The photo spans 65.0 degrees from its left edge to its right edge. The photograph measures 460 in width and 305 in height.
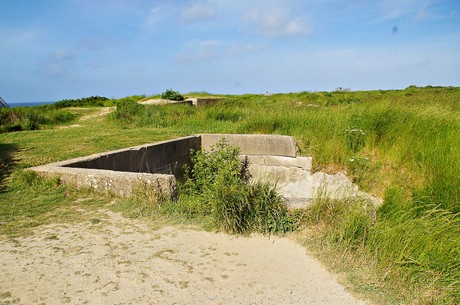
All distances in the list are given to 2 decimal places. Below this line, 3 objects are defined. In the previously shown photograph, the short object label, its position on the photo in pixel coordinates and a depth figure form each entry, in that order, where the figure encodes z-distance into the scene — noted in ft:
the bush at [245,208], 12.31
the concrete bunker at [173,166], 14.67
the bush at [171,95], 64.18
